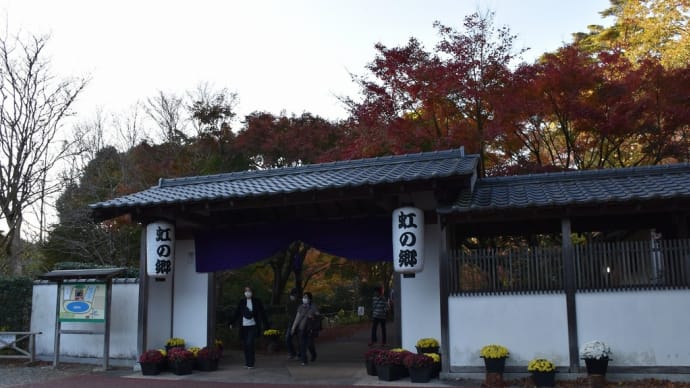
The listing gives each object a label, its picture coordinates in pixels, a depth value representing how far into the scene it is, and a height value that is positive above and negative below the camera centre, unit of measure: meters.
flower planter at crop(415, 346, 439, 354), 10.18 -1.29
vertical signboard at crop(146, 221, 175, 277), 11.59 +0.58
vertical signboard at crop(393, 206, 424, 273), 9.77 +0.61
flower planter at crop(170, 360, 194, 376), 10.97 -1.70
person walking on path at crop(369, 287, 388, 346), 15.05 -0.86
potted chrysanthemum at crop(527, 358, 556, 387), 8.83 -1.49
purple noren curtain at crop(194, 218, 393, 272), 11.10 +0.73
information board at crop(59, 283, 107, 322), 11.75 -0.49
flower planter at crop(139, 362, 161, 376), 10.95 -1.72
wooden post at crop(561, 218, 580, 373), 9.08 -0.25
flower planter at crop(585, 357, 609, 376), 8.58 -1.34
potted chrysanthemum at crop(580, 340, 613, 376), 8.57 -1.22
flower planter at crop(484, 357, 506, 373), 9.10 -1.41
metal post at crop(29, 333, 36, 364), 12.51 -1.47
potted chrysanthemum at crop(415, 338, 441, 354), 10.18 -1.23
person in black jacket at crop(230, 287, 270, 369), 11.59 -0.87
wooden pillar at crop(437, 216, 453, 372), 9.67 -0.25
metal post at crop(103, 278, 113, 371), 11.60 -0.96
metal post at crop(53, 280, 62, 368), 11.91 -1.09
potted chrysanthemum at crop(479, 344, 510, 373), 9.09 -1.30
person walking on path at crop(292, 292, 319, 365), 11.96 -0.98
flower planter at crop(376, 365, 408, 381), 9.60 -1.60
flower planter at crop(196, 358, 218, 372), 11.31 -1.70
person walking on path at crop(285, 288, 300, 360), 12.70 -1.06
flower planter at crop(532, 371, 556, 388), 8.83 -1.58
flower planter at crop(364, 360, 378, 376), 10.06 -1.61
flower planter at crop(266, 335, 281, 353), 14.78 -1.73
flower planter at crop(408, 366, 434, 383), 9.44 -1.60
